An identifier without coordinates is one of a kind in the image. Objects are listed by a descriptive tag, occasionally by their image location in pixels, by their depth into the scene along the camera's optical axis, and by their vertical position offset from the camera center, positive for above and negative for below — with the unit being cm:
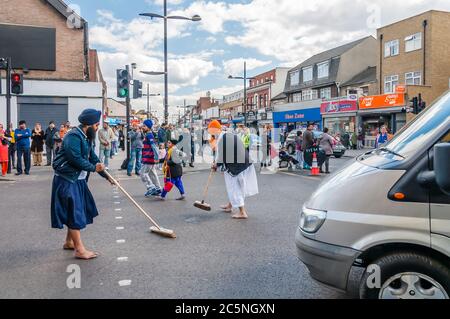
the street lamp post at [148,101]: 4849 +520
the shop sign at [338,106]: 3669 +348
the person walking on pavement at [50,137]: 1755 +27
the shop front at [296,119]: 4231 +285
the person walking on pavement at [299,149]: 1767 -16
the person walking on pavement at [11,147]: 1499 -11
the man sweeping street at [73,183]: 520 -48
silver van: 302 -59
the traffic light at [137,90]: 1845 +237
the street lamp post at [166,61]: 1950 +384
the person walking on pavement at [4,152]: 1423 -27
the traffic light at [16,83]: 1527 +216
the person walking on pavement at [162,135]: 1698 +38
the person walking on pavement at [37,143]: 1820 +4
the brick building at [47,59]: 2445 +502
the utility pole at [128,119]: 1588 +100
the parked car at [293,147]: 2497 -10
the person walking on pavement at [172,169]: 963 -55
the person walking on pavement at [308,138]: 1641 +27
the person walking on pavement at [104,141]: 1543 +10
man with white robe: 784 -46
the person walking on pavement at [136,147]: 1438 -9
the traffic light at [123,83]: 1639 +234
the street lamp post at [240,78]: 3566 +565
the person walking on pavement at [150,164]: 1027 -47
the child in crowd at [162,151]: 1293 -20
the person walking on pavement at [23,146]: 1463 -7
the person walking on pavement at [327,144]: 1530 +4
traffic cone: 1520 -81
